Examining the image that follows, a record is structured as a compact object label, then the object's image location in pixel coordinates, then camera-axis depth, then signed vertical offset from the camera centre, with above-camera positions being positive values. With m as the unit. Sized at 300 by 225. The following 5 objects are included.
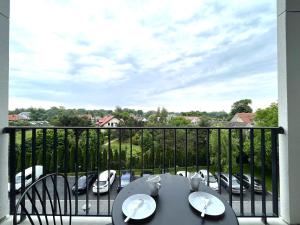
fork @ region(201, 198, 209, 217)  1.15 -0.53
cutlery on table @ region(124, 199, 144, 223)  1.11 -0.53
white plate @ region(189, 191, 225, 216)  1.18 -0.53
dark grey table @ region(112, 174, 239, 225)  1.10 -0.54
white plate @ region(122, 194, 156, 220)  1.14 -0.53
